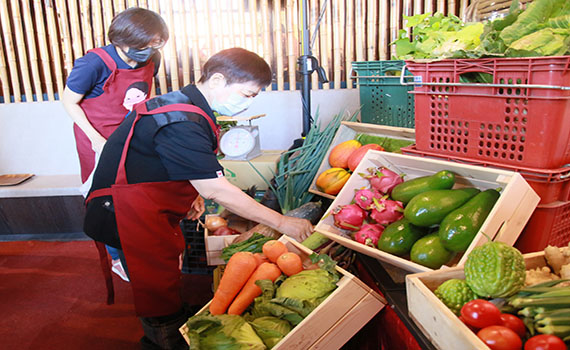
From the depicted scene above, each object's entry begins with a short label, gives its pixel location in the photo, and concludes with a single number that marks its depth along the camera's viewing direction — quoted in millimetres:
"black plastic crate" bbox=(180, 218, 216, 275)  2352
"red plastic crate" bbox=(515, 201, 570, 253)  1220
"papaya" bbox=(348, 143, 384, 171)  1996
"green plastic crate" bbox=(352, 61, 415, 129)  2086
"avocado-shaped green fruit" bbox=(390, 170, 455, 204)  1315
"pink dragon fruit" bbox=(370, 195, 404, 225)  1431
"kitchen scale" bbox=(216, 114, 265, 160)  2666
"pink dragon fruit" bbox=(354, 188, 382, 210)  1490
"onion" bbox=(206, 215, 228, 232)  2217
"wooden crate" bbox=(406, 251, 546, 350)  818
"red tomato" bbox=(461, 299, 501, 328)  842
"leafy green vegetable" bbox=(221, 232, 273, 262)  1825
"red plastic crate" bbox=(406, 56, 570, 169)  1148
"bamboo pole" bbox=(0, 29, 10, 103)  3738
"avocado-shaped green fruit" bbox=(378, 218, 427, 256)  1279
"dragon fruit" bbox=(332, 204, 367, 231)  1475
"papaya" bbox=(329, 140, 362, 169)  2133
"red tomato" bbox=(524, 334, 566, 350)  750
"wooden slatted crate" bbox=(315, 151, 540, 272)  1115
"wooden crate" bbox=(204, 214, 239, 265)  2090
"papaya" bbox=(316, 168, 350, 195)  2072
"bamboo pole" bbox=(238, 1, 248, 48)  3553
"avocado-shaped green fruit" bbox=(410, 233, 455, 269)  1180
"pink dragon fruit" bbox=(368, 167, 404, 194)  1513
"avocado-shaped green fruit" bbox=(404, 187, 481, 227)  1249
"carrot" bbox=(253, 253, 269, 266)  1487
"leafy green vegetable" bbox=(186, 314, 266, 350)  1114
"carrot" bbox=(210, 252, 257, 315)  1383
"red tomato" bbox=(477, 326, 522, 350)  780
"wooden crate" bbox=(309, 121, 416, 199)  2047
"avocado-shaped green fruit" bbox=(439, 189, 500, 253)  1133
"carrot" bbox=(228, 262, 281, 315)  1358
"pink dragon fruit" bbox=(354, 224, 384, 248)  1358
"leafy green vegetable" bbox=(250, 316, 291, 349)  1134
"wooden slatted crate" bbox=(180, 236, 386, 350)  1140
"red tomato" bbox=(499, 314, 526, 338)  844
